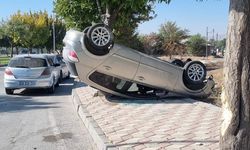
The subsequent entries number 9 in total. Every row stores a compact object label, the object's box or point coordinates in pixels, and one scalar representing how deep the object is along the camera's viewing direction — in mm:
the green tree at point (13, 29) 39338
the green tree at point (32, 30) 39530
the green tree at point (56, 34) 46482
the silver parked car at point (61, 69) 13224
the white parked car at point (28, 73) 10486
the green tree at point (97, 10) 9125
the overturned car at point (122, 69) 7190
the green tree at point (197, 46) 36490
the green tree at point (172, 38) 28618
